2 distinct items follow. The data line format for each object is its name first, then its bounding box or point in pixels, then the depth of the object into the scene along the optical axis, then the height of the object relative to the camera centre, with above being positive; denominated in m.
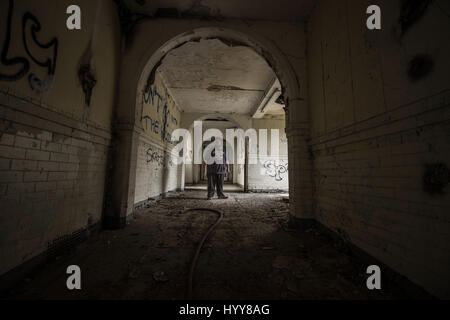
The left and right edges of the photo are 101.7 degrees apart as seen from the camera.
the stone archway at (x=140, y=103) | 3.39 +1.37
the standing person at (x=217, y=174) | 7.18 -0.04
